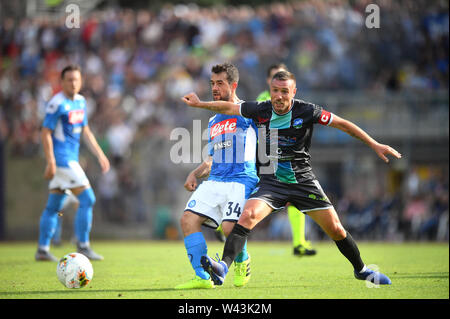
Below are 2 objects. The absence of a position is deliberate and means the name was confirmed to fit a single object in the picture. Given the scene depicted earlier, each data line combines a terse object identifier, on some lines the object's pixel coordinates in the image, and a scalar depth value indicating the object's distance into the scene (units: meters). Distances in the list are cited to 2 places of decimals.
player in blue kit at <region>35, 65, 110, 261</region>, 20.75
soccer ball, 14.21
